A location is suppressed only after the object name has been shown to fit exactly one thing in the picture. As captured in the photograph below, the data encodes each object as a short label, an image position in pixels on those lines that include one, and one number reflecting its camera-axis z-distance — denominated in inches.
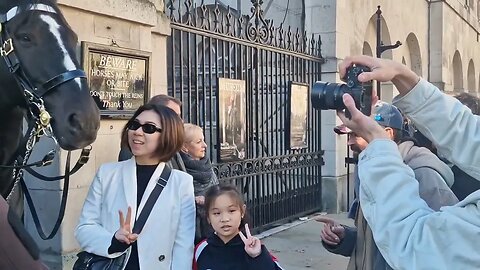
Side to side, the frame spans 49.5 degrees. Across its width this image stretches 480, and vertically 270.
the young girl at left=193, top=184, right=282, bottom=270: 108.2
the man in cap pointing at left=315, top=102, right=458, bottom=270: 88.9
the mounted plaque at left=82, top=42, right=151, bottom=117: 164.9
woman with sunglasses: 106.6
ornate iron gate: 239.3
